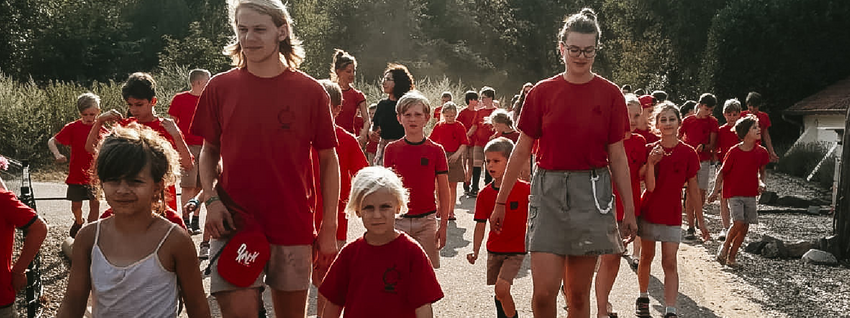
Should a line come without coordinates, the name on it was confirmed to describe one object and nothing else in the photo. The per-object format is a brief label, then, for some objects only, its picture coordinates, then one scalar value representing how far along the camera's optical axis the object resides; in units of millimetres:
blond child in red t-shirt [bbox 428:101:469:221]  12328
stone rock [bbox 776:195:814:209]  15102
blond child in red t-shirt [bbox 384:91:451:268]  6363
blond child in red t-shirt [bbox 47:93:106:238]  8750
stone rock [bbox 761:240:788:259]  9953
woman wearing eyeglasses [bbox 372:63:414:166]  8344
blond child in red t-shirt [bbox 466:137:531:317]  5594
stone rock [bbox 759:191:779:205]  15461
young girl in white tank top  3070
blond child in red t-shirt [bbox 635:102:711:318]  6566
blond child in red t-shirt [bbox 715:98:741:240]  12095
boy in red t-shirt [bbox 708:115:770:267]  9180
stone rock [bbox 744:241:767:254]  10227
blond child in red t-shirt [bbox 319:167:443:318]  3691
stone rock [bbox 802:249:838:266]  9672
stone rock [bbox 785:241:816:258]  10008
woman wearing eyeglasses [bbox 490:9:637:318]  4715
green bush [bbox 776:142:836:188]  20458
